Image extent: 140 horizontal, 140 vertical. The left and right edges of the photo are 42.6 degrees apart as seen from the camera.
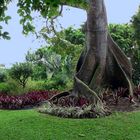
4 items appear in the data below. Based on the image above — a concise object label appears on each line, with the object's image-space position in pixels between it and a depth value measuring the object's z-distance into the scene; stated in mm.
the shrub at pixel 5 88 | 7011
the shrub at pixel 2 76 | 8785
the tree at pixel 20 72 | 7910
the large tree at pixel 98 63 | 5069
